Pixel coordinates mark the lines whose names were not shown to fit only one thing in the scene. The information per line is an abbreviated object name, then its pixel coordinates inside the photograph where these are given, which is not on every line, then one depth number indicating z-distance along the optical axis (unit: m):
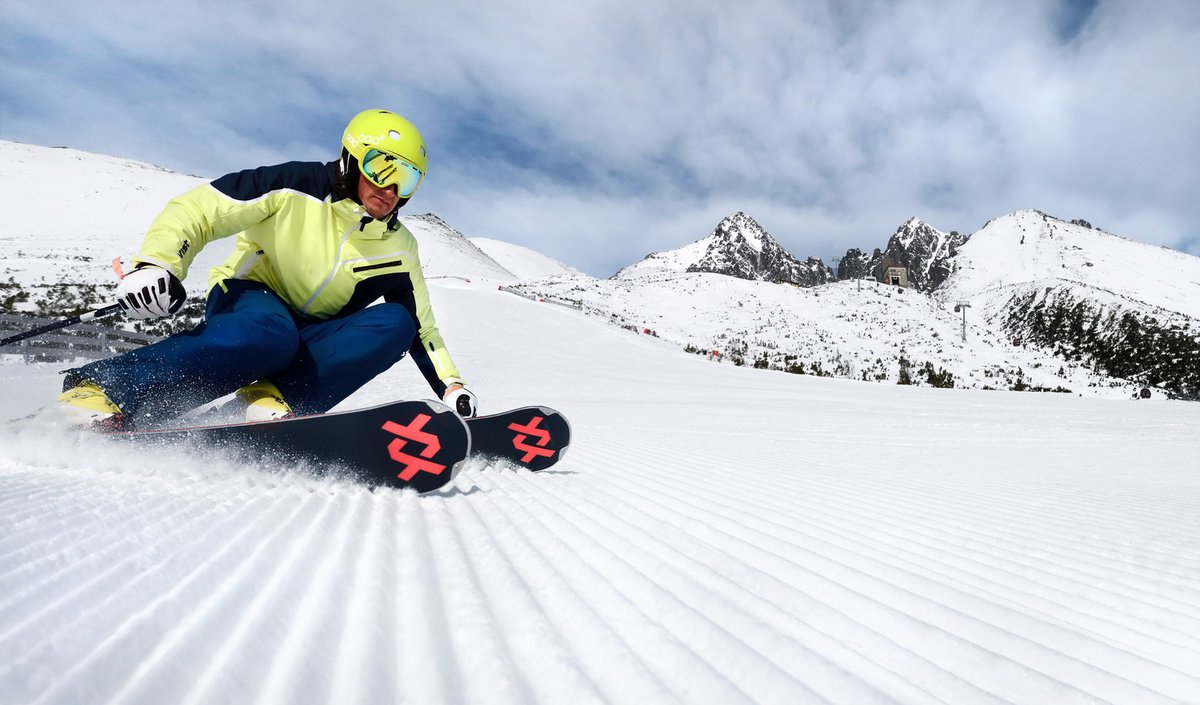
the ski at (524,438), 2.89
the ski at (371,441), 2.03
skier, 2.19
